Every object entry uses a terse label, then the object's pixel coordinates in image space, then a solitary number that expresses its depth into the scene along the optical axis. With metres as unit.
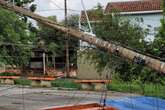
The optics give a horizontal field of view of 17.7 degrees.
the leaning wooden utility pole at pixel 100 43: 7.07
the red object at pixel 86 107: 9.13
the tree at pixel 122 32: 28.04
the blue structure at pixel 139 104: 9.62
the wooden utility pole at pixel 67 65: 40.60
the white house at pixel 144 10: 40.47
